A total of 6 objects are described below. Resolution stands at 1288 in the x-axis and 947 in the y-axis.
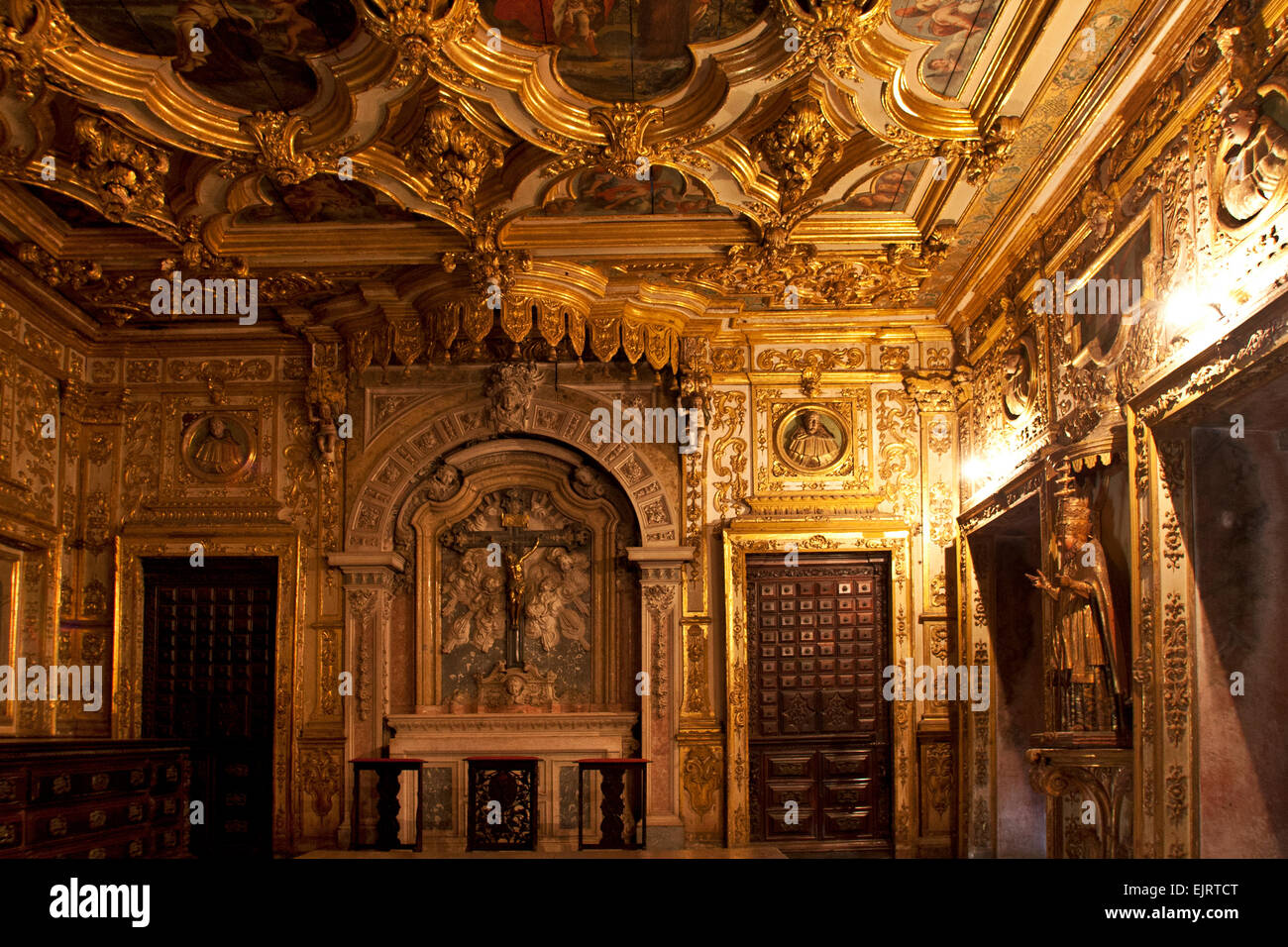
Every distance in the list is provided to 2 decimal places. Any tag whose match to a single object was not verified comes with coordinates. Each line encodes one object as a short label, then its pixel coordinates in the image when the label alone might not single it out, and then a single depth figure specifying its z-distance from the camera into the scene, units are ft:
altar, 35.65
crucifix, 37.93
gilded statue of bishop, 23.35
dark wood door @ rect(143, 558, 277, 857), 35.60
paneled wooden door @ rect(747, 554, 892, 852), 35.83
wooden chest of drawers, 22.74
